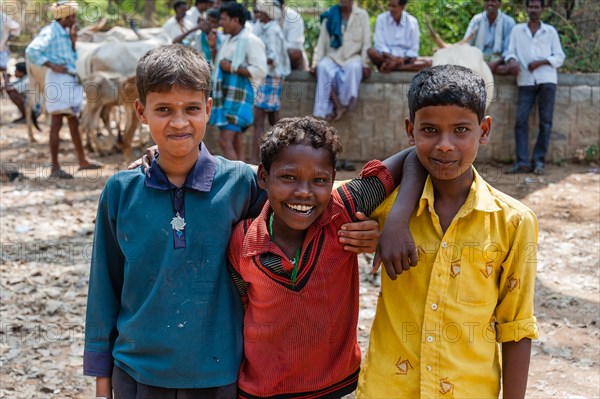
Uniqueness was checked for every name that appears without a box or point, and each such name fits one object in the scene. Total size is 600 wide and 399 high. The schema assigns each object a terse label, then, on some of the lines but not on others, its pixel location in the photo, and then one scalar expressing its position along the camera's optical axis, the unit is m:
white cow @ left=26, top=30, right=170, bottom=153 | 8.46
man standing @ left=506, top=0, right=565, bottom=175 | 7.45
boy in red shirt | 1.97
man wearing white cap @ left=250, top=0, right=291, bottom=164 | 7.62
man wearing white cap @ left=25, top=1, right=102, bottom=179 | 7.52
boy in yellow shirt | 1.91
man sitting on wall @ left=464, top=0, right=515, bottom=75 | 7.76
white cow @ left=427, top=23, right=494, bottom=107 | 7.08
